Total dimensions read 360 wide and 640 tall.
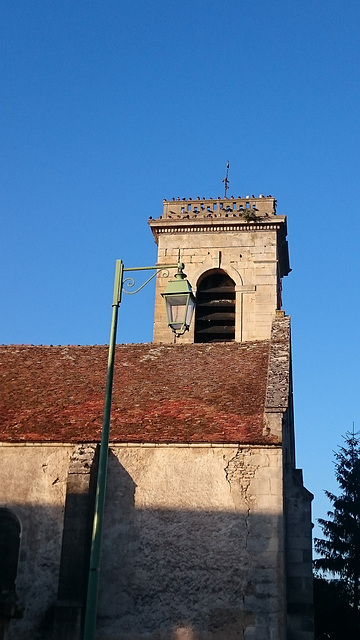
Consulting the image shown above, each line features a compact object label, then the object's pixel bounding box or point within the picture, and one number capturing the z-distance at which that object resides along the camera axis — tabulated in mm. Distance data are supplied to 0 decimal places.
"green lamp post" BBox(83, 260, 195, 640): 8515
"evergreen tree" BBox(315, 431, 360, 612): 25312
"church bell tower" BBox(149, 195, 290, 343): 25156
